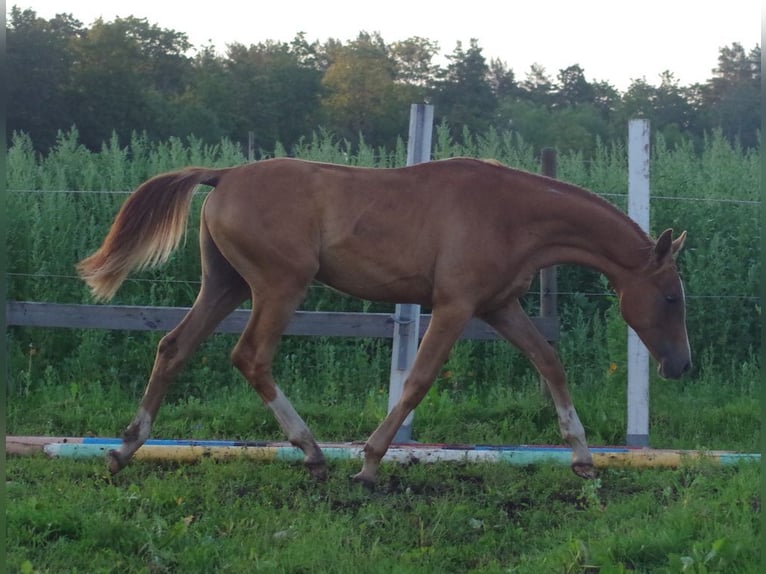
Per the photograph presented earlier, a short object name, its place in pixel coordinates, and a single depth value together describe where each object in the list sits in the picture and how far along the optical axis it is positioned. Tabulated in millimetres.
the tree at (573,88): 57219
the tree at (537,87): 60834
